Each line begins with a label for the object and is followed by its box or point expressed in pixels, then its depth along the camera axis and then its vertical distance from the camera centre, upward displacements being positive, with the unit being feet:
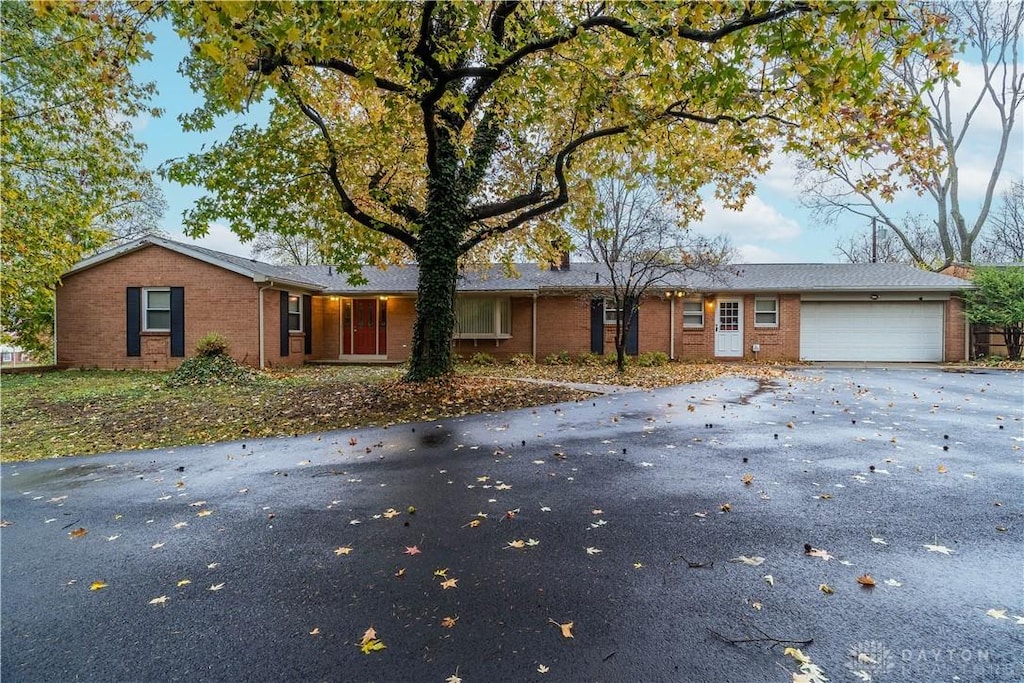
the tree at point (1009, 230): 92.89 +20.82
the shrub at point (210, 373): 39.81 -3.12
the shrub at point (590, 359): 60.64 -2.79
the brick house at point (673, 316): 61.11 +2.58
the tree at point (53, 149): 34.17 +14.24
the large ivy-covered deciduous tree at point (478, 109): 17.25 +11.30
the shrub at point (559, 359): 61.00 -2.79
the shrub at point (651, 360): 57.16 -2.67
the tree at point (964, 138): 75.05 +35.09
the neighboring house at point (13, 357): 75.09 -3.51
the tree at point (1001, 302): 56.70 +4.17
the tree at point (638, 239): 41.27 +9.64
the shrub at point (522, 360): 59.96 -2.95
